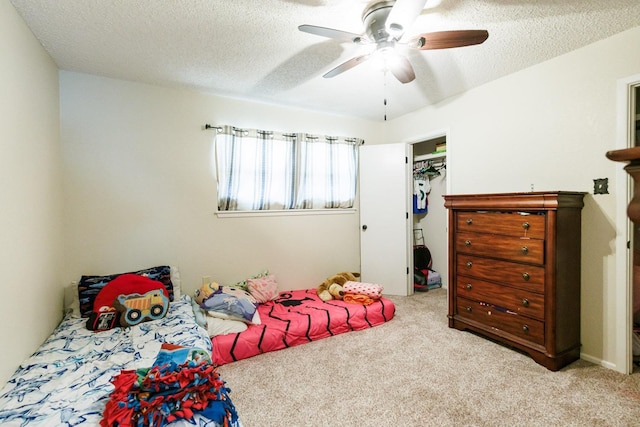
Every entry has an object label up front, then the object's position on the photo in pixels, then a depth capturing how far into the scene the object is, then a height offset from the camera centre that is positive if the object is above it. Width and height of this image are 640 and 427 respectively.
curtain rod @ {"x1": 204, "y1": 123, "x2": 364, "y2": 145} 3.11 +0.95
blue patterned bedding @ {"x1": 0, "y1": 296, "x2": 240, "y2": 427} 1.22 -0.87
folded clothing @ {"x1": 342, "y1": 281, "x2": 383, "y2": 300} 3.11 -0.89
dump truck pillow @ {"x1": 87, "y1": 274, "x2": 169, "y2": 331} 2.16 -0.73
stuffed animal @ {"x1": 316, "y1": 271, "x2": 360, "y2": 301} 3.29 -0.92
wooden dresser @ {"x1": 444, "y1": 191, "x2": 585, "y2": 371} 2.10 -0.51
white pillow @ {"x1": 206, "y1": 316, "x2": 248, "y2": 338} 2.42 -1.01
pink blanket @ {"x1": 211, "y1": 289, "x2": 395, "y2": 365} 2.34 -1.06
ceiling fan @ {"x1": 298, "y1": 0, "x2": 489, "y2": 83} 1.42 +0.98
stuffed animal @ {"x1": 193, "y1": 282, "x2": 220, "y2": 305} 2.80 -0.81
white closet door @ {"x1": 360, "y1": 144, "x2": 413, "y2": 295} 3.84 -0.11
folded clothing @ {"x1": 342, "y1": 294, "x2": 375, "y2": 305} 3.07 -0.98
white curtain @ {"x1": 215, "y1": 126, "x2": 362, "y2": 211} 3.22 +0.50
